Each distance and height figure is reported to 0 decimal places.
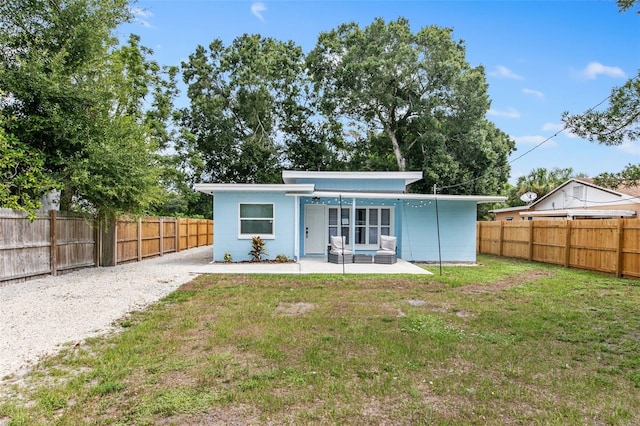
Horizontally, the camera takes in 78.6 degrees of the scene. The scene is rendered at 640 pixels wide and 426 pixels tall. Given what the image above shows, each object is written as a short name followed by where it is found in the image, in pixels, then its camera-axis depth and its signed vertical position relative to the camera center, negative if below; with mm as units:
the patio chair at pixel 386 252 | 13375 -1448
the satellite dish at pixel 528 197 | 24533 +902
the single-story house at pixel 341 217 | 13414 -275
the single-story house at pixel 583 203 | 19562 +499
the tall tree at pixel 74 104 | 10305 +2829
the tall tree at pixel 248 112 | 26875 +6819
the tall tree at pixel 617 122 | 5188 +1254
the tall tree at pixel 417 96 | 24453 +7551
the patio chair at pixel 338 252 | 13305 -1456
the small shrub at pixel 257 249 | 13359 -1380
